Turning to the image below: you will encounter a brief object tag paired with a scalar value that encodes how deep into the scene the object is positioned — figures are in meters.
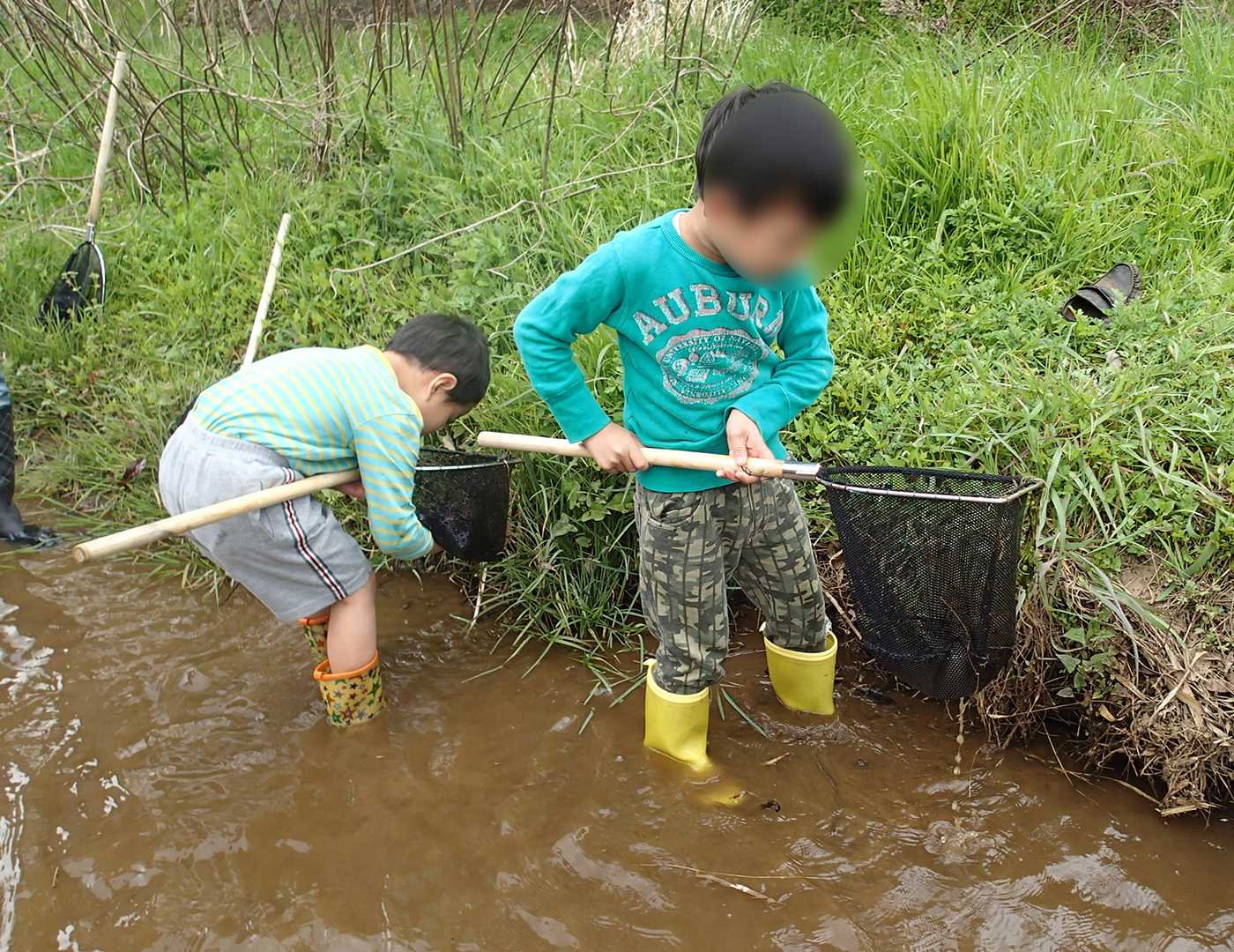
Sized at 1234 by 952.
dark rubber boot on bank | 3.05
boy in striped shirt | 2.31
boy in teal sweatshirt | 1.71
